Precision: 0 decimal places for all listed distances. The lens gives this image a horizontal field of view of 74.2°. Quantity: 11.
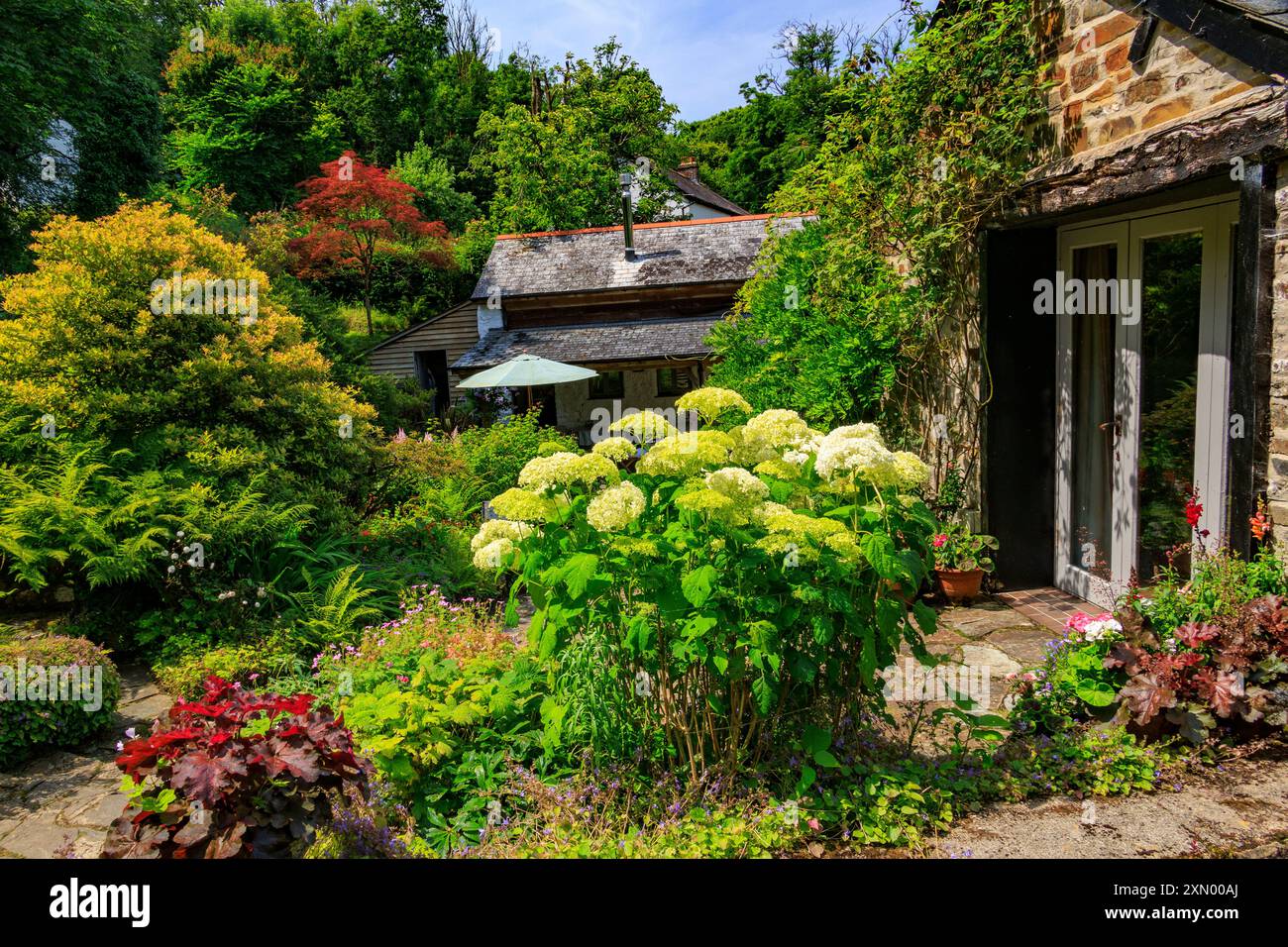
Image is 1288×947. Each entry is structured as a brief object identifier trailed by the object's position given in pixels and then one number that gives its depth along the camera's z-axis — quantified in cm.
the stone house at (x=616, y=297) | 1855
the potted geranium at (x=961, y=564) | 679
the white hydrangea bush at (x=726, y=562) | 323
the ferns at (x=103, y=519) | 589
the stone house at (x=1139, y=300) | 436
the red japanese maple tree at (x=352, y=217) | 2203
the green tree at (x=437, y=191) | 2953
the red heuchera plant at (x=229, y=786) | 273
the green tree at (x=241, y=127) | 2816
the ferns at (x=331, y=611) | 625
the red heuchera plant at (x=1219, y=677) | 395
